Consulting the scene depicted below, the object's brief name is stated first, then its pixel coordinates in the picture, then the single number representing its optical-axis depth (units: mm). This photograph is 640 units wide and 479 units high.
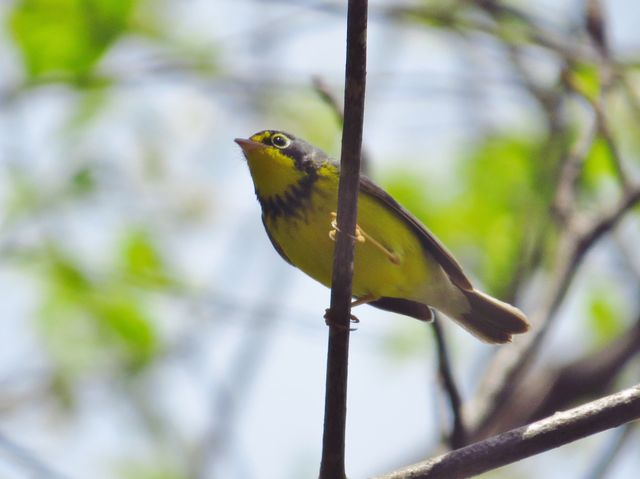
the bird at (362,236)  9914
